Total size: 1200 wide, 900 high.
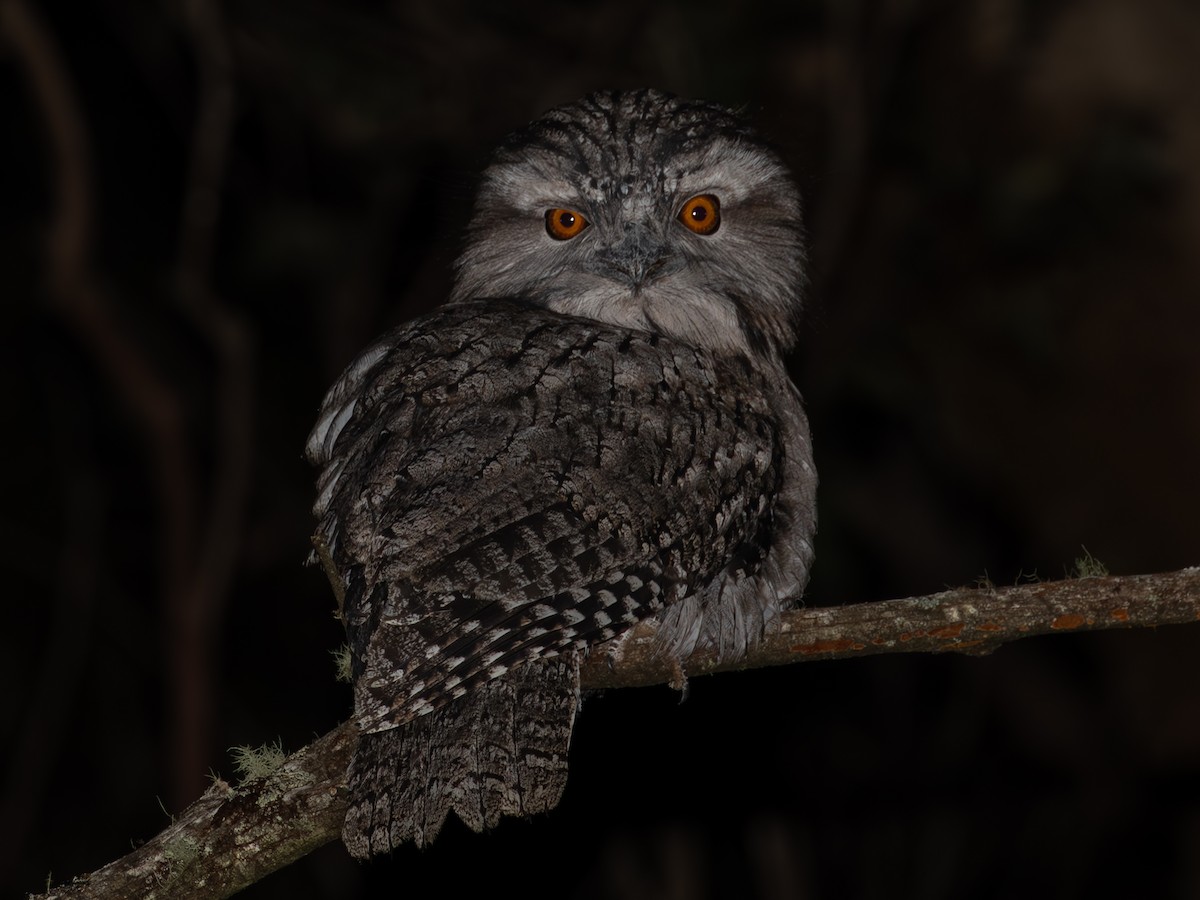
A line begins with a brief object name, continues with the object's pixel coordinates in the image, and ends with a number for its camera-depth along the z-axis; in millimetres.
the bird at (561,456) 5402
